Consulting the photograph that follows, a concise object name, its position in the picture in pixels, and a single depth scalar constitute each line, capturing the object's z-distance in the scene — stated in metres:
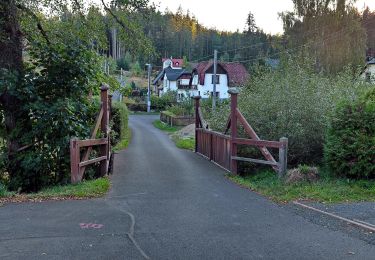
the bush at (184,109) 45.53
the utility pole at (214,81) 31.41
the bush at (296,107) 11.75
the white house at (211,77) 67.59
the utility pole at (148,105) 64.46
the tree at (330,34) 39.97
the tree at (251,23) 118.03
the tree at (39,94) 10.56
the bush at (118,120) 23.42
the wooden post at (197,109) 18.38
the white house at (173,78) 82.96
